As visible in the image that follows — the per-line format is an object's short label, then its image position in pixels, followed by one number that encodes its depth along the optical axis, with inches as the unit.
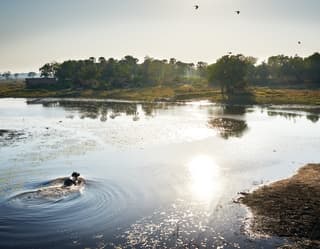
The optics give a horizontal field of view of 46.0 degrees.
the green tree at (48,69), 7790.4
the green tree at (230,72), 4643.2
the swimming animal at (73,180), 1089.7
